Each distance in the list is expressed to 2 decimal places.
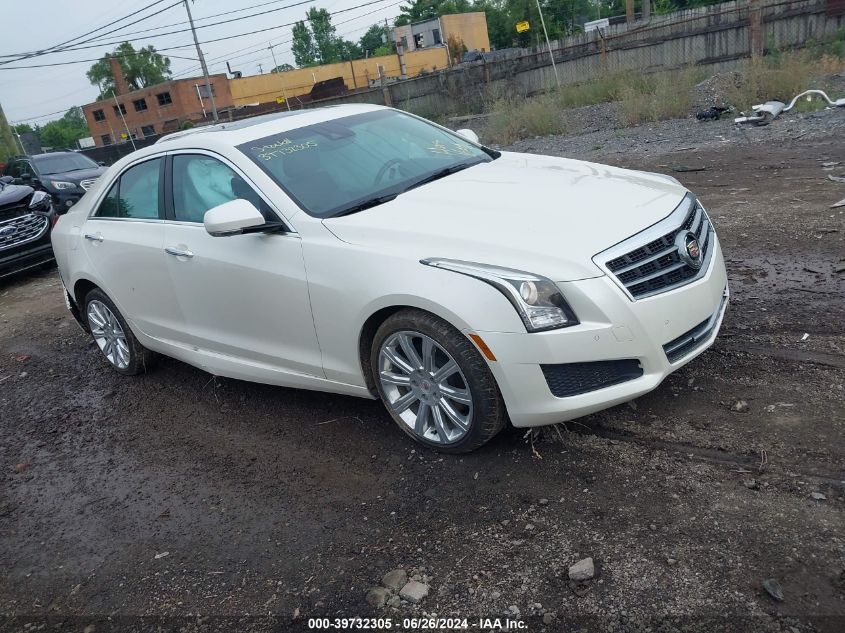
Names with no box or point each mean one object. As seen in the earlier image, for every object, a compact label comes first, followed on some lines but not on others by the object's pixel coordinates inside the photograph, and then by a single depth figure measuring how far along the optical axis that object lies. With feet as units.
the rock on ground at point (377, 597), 9.29
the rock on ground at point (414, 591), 9.25
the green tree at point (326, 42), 324.19
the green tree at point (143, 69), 284.82
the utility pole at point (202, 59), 126.41
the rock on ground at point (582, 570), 8.98
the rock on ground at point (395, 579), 9.53
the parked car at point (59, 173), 53.83
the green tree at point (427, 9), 267.80
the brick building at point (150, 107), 208.13
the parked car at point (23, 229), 33.45
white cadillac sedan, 10.63
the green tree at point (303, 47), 324.80
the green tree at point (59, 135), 339.77
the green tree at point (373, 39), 348.59
